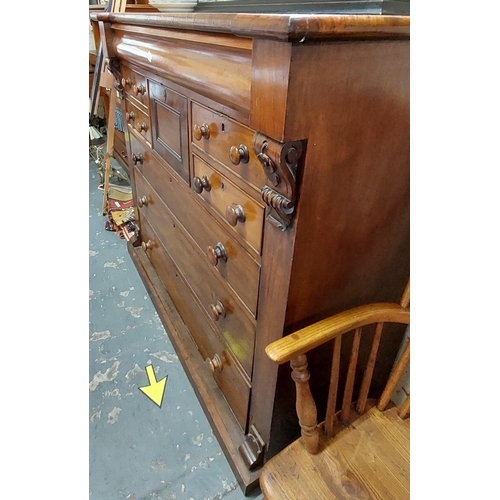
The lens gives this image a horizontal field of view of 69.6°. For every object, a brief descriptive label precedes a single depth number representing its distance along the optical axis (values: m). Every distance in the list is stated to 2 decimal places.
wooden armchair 0.76
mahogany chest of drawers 0.57
